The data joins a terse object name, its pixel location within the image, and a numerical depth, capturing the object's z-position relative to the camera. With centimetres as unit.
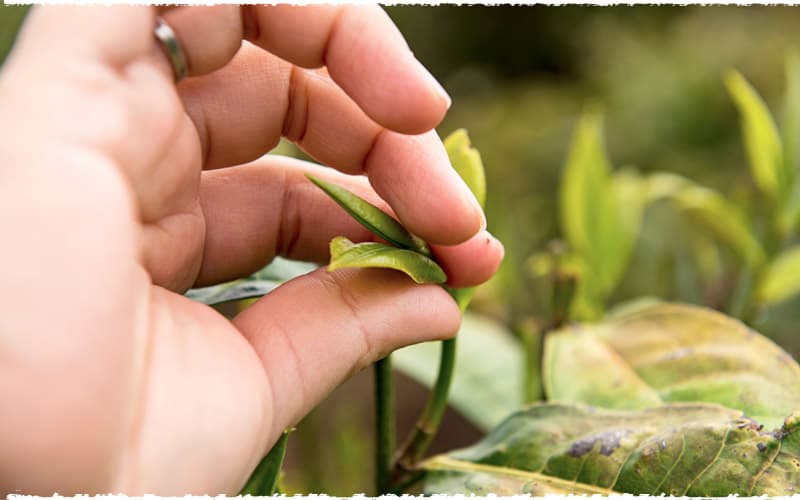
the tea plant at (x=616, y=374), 35
